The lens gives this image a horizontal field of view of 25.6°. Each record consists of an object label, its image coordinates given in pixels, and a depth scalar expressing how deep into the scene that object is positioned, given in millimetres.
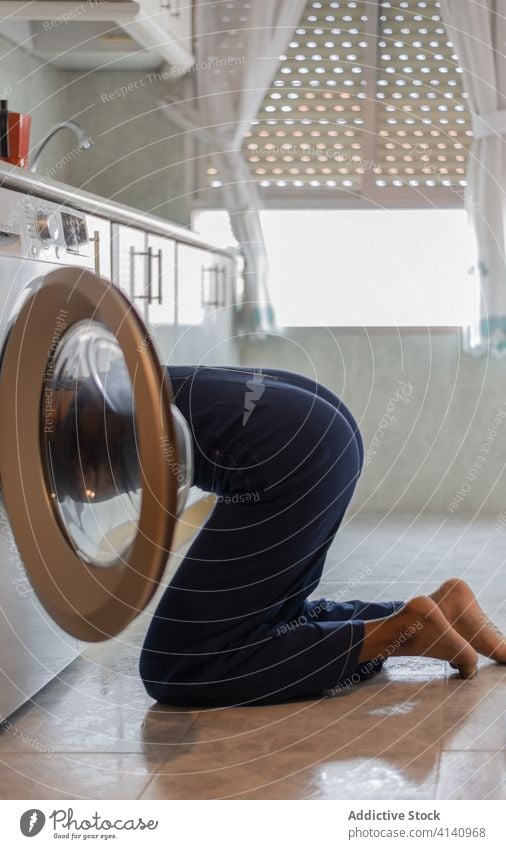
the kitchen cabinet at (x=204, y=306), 3119
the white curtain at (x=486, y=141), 3426
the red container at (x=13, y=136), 2121
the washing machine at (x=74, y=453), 1233
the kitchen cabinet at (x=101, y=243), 2180
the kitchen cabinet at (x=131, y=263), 2439
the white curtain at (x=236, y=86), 3551
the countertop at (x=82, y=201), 1593
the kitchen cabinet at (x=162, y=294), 2770
